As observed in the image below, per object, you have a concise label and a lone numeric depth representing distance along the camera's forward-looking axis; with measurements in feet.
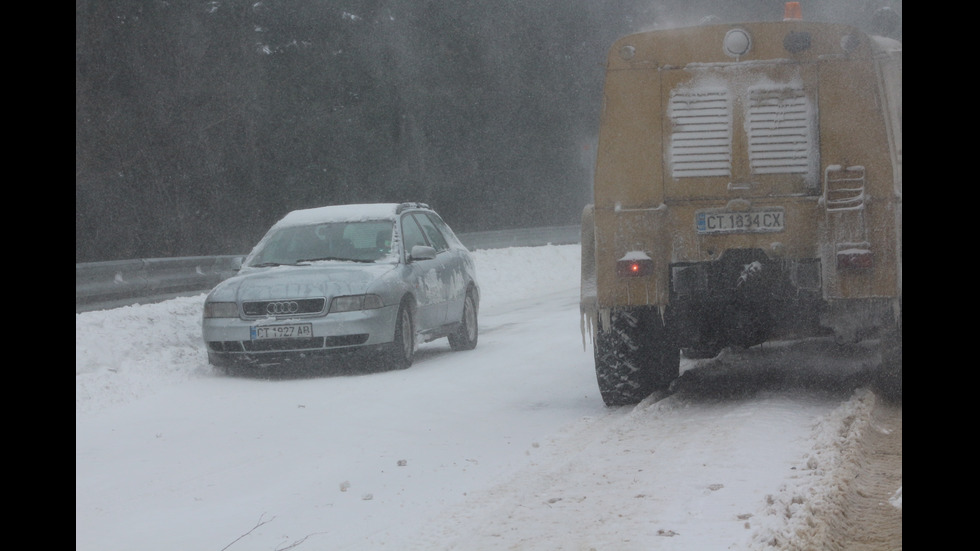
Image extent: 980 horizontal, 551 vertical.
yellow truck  46.65
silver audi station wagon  65.51
